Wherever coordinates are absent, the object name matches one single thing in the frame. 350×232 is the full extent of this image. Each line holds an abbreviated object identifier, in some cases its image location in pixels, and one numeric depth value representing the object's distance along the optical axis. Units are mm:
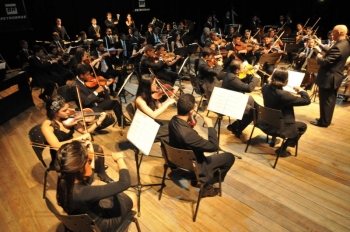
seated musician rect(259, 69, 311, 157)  3551
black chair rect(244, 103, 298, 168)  3527
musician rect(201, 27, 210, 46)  10561
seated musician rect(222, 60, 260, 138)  4391
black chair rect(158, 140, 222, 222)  2645
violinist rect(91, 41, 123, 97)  6984
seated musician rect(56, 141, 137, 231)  1940
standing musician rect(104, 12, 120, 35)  11350
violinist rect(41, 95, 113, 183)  3055
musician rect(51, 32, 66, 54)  8609
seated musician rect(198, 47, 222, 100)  5223
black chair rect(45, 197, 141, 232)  1872
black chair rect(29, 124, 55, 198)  3188
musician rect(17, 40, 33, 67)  7992
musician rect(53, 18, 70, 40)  10289
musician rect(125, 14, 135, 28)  12102
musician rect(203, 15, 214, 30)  13000
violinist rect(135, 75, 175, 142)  3672
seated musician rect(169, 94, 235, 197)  2715
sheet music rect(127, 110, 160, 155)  2605
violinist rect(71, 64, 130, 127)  4461
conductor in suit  4191
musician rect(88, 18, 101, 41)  10703
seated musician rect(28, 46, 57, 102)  6715
